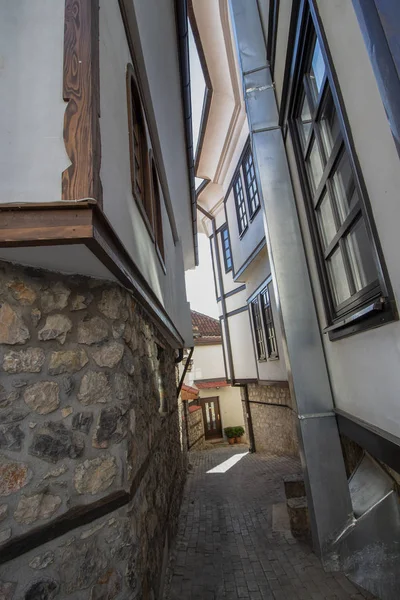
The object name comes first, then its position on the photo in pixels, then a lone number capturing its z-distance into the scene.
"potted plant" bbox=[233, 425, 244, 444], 15.36
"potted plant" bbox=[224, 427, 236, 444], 15.32
